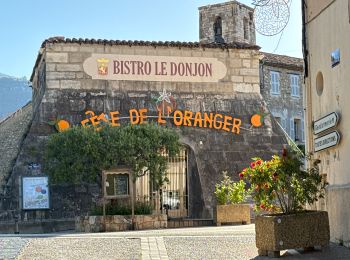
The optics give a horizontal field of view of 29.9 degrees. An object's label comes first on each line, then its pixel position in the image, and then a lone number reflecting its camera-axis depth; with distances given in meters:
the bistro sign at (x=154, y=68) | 22.08
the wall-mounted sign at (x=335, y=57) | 11.20
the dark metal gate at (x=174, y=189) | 22.47
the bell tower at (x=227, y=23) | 37.38
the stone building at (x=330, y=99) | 10.76
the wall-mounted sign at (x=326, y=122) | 11.18
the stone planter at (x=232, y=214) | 18.30
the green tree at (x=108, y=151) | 18.34
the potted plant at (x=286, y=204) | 9.46
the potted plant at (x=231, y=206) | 18.31
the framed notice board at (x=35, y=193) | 19.91
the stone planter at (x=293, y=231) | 9.42
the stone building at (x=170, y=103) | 21.12
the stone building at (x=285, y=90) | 37.72
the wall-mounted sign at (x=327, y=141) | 11.18
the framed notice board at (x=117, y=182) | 17.66
